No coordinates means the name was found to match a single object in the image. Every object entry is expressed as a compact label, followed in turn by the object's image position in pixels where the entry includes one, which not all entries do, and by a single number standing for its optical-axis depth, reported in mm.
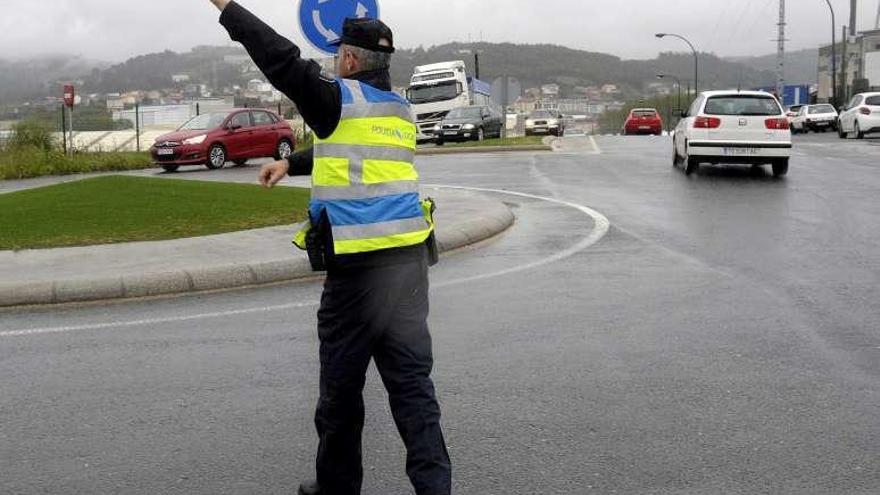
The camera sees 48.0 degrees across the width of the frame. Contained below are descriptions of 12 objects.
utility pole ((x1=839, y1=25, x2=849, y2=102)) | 61744
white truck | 41406
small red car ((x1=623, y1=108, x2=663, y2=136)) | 52281
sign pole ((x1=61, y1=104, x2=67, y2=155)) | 26869
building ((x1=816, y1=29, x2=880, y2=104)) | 71312
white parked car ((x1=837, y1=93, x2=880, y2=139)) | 35031
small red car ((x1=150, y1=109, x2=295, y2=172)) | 23344
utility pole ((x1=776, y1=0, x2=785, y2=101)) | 60812
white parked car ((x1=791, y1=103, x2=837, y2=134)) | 48062
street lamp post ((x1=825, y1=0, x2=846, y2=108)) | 63412
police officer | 3344
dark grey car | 37250
